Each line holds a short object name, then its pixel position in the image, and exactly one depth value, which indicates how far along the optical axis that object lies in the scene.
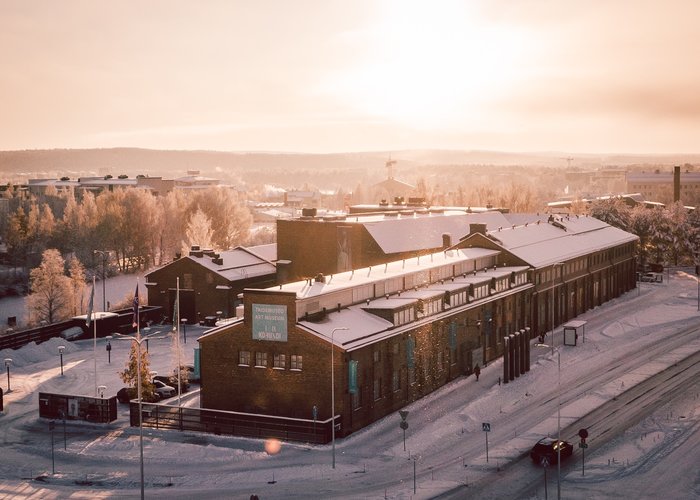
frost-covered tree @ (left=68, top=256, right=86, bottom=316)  115.18
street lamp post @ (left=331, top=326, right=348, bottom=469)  55.78
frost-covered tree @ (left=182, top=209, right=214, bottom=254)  152.25
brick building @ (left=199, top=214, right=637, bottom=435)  60.41
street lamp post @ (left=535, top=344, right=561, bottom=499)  45.75
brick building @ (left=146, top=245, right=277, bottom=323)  106.88
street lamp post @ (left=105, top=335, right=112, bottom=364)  85.81
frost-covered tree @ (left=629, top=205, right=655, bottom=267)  153.88
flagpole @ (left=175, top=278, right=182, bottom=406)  67.81
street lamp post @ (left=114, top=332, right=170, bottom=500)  45.09
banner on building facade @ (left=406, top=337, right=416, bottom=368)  67.25
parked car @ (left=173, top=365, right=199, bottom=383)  75.06
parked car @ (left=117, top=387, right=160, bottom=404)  68.75
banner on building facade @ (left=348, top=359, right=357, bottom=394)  59.78
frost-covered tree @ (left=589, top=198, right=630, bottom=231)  156.25
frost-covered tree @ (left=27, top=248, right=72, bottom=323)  109.50
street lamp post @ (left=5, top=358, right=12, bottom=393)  75.12
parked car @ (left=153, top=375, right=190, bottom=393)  73.50
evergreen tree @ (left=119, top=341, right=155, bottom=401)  67.69
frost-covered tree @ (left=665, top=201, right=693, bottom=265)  157.38
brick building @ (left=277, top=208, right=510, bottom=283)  106.56
